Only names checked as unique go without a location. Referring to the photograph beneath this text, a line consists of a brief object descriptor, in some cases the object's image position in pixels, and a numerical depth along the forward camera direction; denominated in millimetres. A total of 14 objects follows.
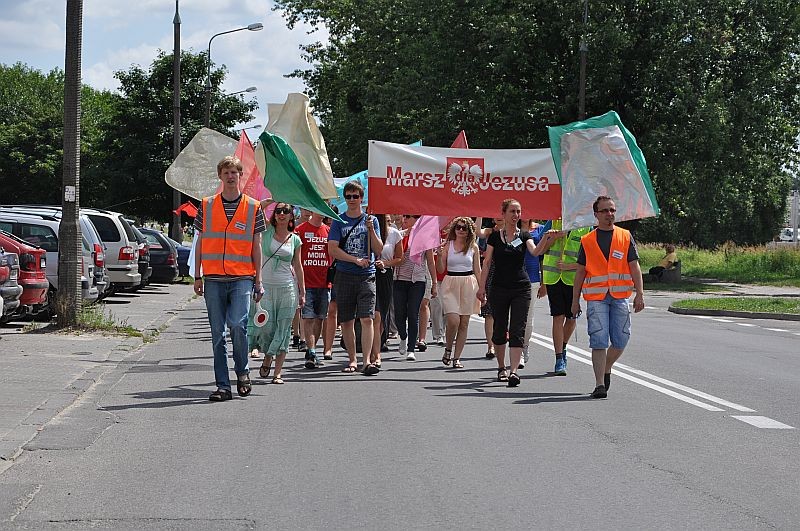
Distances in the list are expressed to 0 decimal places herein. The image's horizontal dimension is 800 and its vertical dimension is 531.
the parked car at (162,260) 32125
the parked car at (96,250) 20531
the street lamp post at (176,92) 38906
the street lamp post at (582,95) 37781
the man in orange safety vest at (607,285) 11086
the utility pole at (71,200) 16422
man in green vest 12977
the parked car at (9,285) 15250
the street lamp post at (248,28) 48491
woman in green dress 11633
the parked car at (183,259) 35625
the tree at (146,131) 54469
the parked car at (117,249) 25812
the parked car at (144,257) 27703
